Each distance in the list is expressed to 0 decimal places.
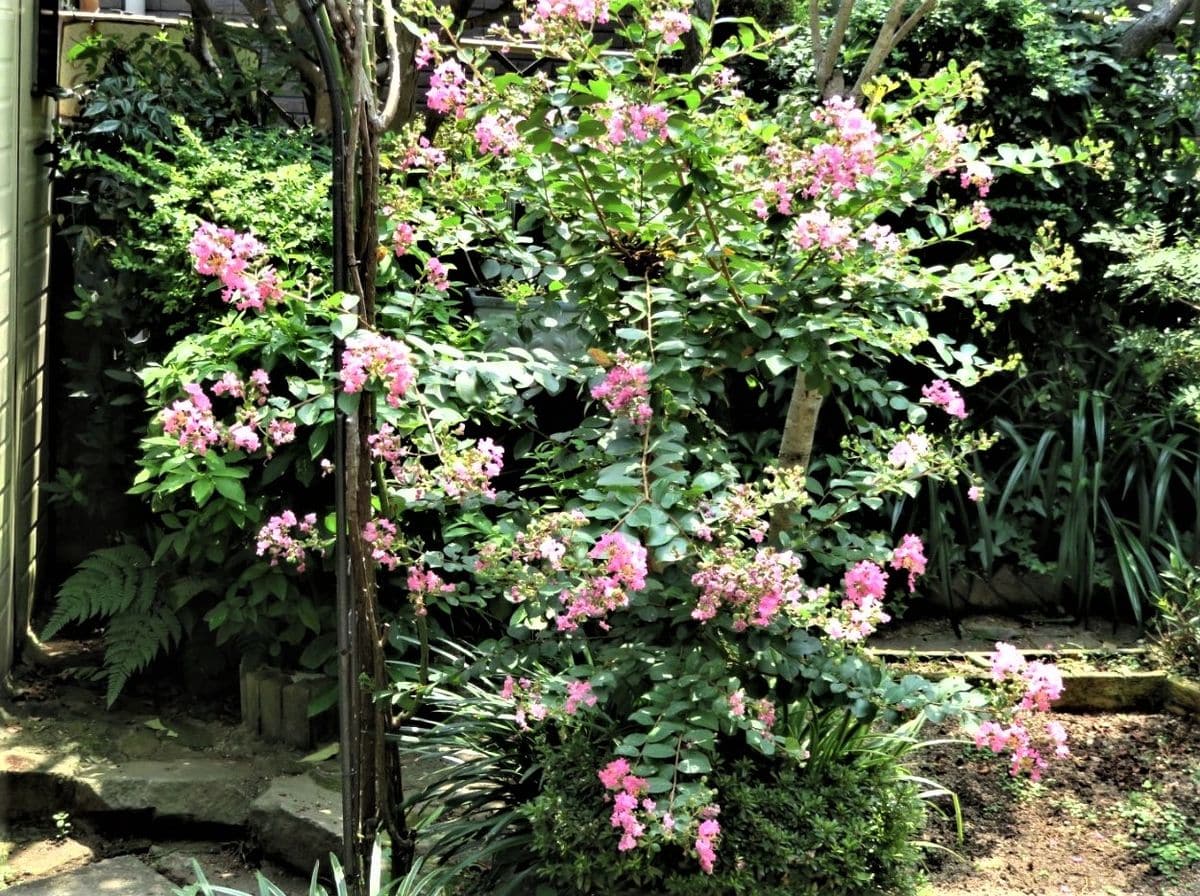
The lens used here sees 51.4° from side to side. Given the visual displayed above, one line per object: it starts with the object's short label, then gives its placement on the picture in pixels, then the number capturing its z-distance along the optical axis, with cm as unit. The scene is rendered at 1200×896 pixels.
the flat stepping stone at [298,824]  325
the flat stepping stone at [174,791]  350
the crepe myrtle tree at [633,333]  244
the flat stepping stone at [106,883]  318
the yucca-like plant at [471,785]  286
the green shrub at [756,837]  260
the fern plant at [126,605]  379
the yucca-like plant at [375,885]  264
